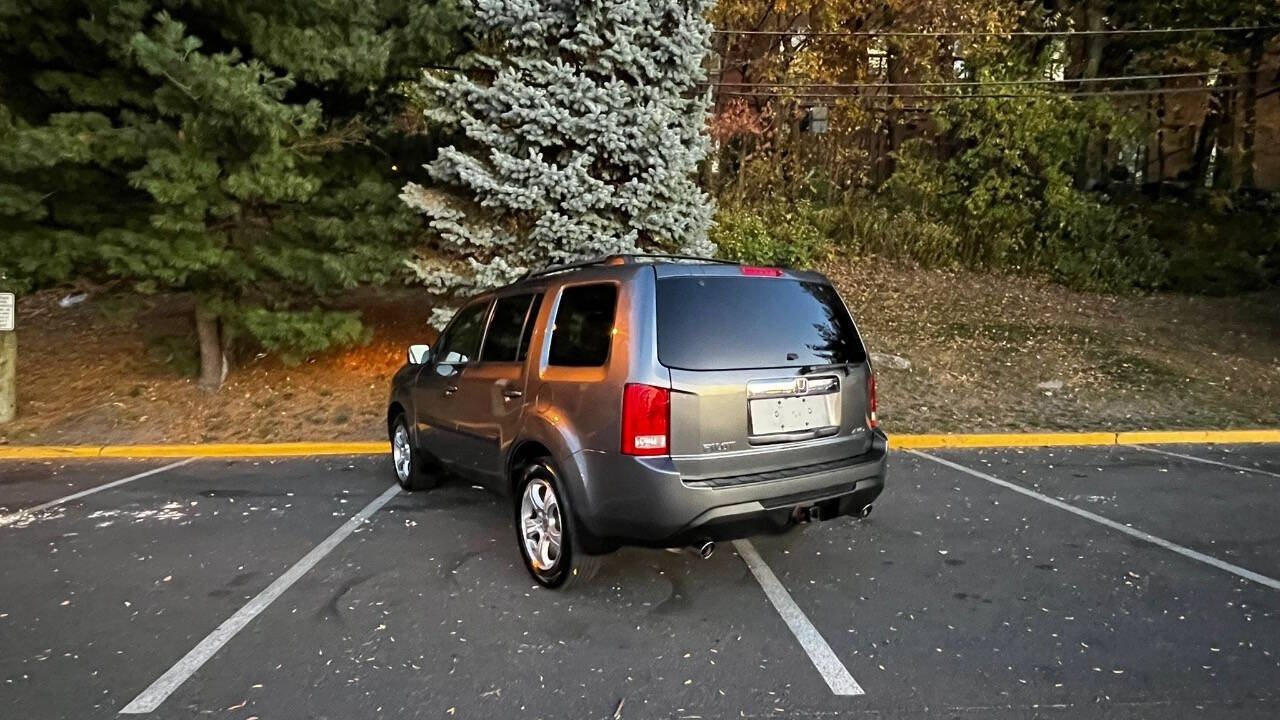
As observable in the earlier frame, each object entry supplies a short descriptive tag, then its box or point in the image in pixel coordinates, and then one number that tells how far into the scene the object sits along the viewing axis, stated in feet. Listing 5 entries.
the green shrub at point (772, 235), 47.67
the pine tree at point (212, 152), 26.03
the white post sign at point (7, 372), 29.89
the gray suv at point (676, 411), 12.19
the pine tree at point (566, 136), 29.63
